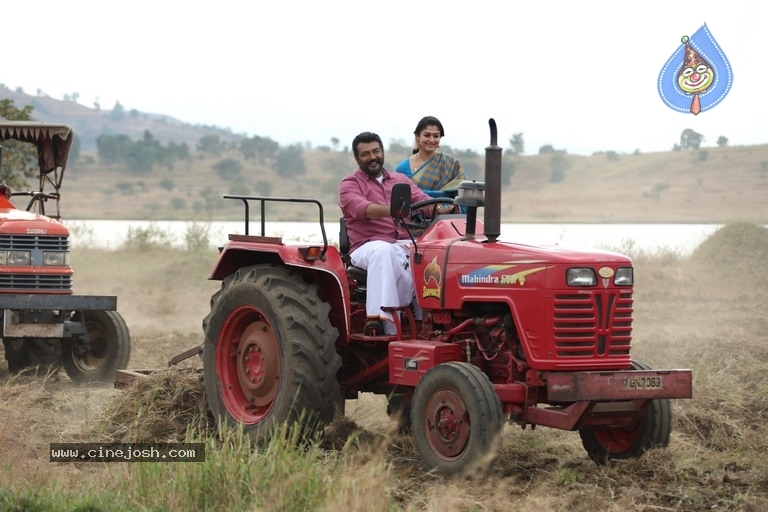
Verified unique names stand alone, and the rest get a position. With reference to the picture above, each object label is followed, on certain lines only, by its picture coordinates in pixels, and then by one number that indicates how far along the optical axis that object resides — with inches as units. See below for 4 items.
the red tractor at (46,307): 800.1
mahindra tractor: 493.0
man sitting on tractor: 552.3
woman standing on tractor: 636.7
